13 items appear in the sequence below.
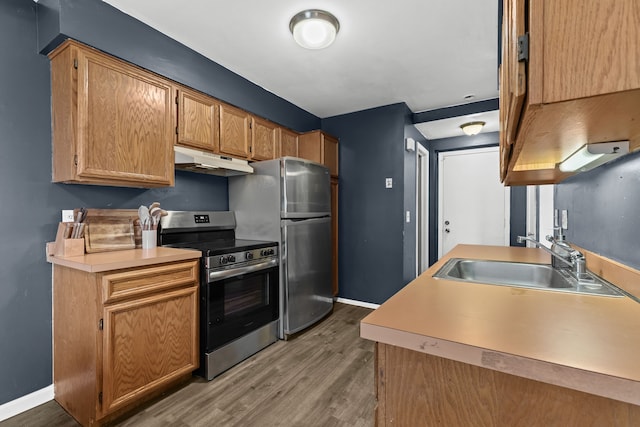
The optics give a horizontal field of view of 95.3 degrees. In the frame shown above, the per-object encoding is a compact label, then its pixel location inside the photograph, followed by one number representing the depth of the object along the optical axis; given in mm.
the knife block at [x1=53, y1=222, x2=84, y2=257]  1721
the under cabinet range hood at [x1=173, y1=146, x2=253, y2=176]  2172
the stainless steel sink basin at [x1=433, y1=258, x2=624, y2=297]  1386
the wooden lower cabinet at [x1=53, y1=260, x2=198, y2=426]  1535
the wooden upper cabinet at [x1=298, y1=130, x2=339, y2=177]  3457
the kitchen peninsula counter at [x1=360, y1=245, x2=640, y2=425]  556
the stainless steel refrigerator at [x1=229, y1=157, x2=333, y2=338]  2635
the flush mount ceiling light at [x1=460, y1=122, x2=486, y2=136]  3729
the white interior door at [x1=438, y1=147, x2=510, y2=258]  4250
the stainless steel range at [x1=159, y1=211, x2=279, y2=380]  2031
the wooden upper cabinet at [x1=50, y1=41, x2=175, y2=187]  1701
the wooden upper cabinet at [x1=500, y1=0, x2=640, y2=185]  500
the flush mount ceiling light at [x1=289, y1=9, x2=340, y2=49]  1899
